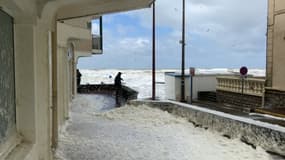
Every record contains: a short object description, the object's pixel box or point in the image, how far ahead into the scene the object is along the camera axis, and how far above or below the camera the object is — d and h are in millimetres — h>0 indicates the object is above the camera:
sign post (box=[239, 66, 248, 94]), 10087 -59
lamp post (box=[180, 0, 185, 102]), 12208 +197
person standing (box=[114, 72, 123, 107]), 14803 -996
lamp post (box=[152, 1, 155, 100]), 11017 +1131
